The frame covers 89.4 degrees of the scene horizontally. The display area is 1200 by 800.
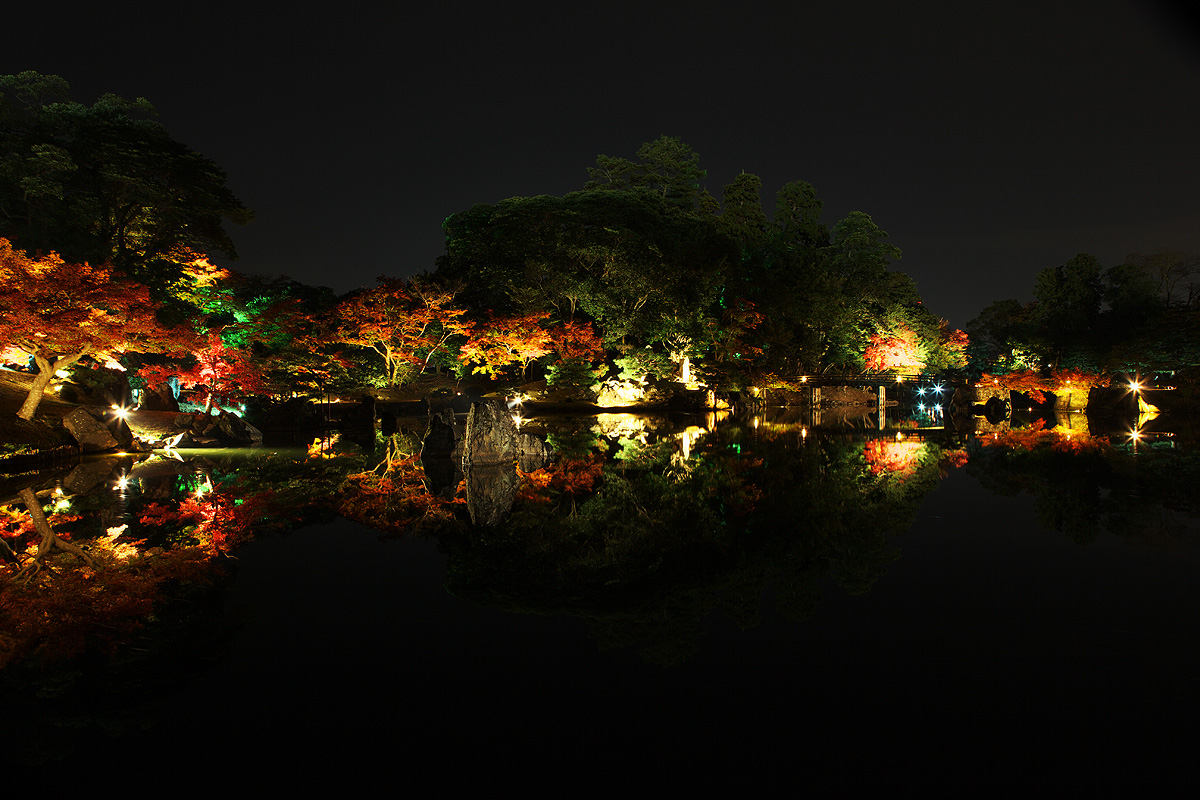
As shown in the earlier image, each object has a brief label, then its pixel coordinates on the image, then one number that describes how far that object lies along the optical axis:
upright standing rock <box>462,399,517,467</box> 10.60
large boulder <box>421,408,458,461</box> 12.80
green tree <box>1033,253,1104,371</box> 31.06
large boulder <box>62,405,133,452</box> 12.79
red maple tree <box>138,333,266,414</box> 18.02
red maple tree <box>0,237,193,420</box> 11.09
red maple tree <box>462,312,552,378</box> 24.97
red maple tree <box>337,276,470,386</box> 23.20
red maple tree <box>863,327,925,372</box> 35.84
